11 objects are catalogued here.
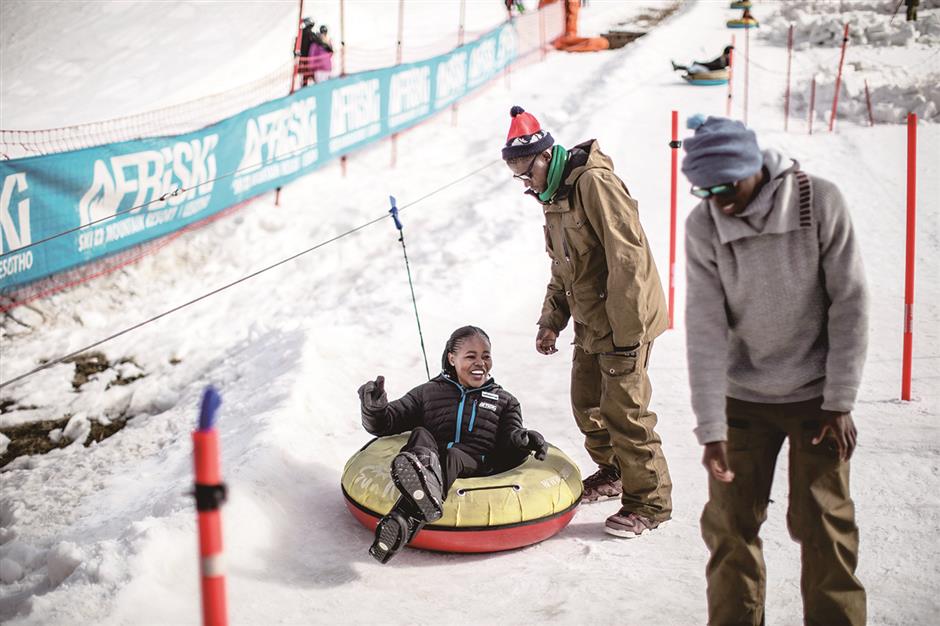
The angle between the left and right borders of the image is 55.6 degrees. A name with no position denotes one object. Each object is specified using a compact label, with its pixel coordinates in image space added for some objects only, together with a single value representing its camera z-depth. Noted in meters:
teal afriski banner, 7.91
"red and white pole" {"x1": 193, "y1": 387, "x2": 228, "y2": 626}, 2.05
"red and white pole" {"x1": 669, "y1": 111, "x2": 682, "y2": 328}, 7.02
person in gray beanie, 2.77
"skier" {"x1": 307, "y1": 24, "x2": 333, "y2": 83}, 14.90
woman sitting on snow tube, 4.48
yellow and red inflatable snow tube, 4.20
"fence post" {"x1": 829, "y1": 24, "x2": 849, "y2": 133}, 13.33
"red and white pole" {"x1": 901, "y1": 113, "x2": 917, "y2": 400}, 5.65
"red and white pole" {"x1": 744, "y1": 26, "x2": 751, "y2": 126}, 15.90
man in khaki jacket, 4.15
